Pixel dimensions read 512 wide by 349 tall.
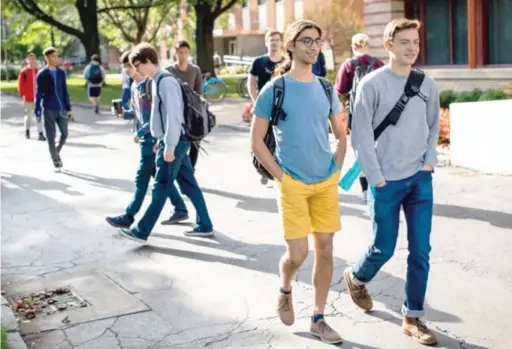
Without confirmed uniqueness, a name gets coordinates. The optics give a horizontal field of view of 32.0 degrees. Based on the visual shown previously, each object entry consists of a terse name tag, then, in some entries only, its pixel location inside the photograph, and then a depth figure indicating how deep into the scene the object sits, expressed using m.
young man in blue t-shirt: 5.22
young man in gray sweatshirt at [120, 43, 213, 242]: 7.85
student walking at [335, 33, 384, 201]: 9.37
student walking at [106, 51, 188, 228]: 8.48
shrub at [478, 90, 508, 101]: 15.85
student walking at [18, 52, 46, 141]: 19.97
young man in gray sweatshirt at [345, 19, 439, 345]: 5.24
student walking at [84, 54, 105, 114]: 28.11
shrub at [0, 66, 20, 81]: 63.78
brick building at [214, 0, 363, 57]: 49.08
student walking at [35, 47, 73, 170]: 13.57
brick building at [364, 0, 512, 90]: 19.25
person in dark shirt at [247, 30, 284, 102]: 10.04
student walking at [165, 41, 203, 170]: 9.87
